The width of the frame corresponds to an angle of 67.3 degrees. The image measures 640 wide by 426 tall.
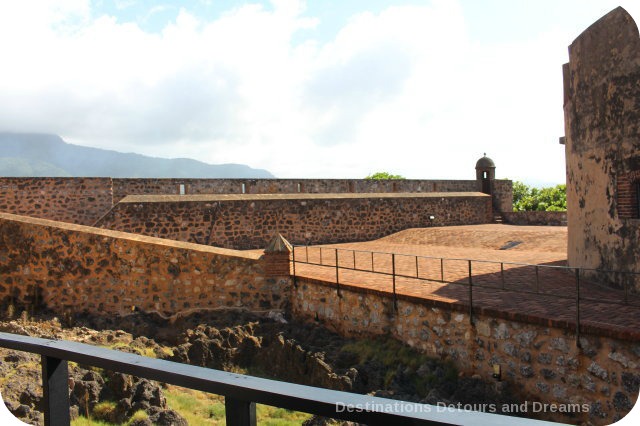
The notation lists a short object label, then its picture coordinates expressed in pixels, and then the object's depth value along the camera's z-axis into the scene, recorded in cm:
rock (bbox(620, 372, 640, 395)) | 511
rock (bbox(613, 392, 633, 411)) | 518
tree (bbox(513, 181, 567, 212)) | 3562
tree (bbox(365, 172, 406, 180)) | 5338
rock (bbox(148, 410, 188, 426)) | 526
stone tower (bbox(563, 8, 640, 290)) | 736
